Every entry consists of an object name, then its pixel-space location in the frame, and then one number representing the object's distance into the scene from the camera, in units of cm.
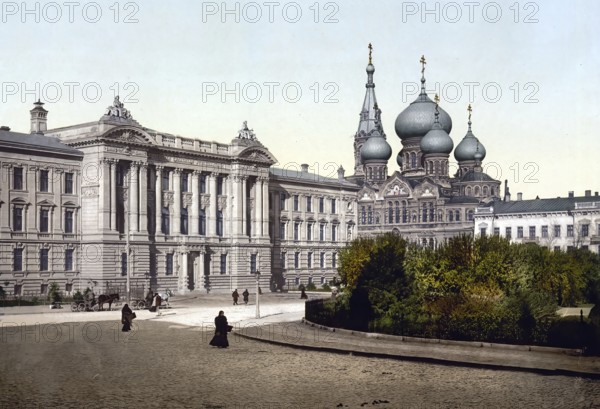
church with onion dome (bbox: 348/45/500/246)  12106
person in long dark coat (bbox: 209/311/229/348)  2912
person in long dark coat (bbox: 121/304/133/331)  3481
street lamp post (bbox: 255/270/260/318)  4369
